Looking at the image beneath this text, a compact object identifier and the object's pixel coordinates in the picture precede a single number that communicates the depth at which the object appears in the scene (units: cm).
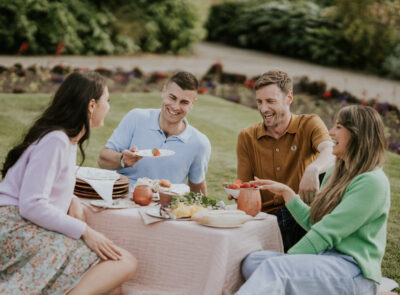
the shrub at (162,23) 1897
